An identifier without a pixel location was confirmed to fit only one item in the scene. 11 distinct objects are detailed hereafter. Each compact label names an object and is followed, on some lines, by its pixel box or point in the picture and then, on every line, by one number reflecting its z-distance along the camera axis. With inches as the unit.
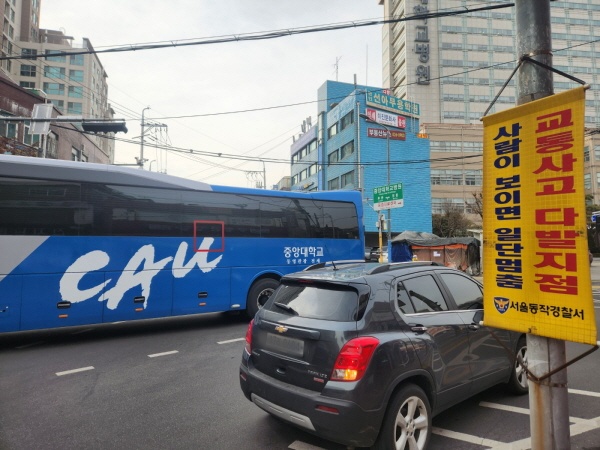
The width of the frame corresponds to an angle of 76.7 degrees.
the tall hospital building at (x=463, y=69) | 2559.1
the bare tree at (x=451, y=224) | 1847.9
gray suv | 115.0
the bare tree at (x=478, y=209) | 1481.3
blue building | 1710.1
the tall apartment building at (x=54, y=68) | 2694.4
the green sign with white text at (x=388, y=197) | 685.9
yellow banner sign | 91.8
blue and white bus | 267.1
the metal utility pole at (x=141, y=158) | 1268.2
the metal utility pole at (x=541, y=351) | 98.0
